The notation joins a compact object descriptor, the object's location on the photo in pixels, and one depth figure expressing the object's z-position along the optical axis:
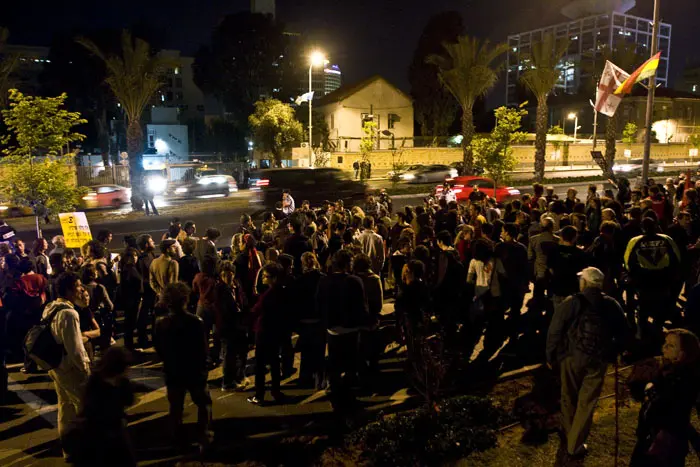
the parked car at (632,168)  42.41
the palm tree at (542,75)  32.94
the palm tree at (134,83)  25.67
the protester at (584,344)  4.73
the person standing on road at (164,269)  7.63
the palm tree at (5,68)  34.56
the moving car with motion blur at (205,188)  30.83
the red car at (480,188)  24.36
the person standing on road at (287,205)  14.99
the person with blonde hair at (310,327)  6.56
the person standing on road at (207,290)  6.67
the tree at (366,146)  36.18
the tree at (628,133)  56.56
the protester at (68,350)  5.09
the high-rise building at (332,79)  167.59
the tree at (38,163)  15.26
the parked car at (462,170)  35.98
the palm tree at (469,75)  33.75
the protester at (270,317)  6.16
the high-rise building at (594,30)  148.62
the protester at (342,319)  5.98
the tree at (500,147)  25.11
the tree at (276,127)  46.38
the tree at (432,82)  60.81
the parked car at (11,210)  23.75
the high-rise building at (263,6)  71.44
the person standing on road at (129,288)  7.93
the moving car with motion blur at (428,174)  36.59
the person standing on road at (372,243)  9.32
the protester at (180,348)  5.04
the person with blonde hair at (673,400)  3.88
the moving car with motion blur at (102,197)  27.39
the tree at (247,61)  57.31
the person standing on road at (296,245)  8.80
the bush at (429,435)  4.98
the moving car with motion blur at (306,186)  22.36
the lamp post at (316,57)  32.83
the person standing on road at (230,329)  6.55
